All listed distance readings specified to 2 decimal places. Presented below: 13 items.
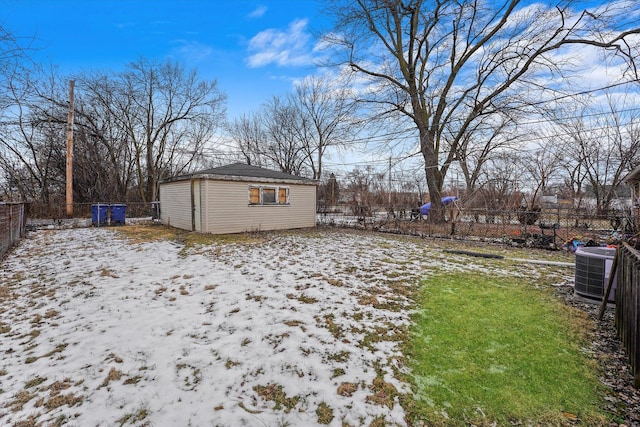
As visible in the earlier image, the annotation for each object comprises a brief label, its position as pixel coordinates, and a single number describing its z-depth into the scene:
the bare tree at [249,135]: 25.02
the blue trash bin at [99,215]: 12.09
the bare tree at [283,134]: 24.30
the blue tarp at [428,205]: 15.56
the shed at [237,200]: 9.93
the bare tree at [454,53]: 11.86
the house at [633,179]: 4.70
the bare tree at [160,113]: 18.81
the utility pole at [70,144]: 12.66
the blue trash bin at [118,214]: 12.43
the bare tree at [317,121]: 23.45
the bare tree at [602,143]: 12.77
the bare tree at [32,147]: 15.40
